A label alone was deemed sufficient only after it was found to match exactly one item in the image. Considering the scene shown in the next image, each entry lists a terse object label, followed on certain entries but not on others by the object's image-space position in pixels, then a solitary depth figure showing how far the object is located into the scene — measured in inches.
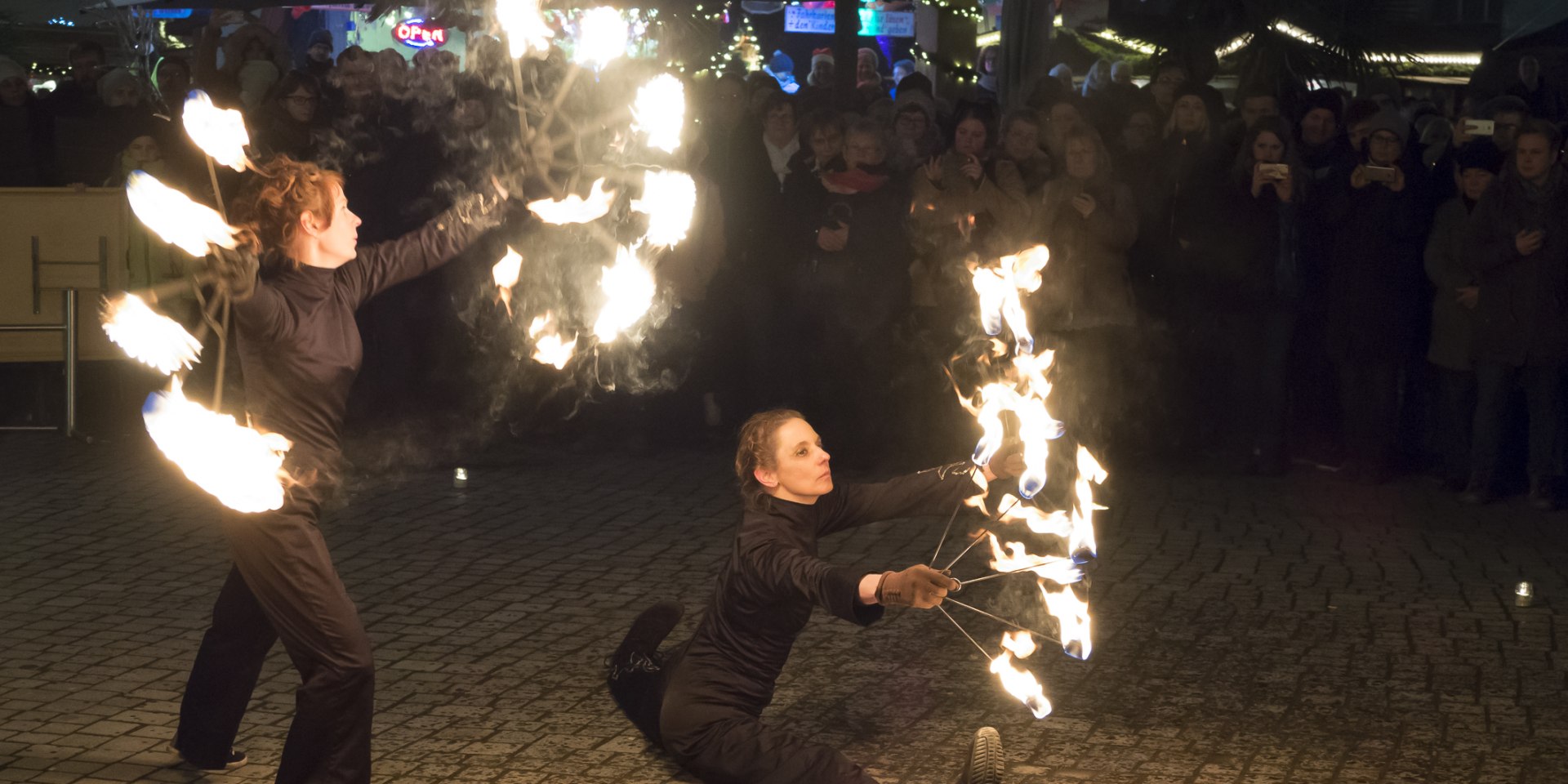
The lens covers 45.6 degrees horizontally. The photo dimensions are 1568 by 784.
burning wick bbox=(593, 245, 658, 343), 241.8
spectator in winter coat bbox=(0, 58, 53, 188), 507.5
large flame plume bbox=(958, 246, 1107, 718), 189.0
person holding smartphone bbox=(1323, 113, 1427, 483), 403.2
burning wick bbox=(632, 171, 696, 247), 265.9
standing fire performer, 187.3
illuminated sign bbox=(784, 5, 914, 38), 1384.1
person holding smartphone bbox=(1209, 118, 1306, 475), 406.3
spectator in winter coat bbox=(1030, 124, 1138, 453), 394.0
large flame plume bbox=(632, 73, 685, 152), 322.7
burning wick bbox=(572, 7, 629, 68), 314.7
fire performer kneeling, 190.9
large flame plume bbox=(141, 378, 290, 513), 177.3
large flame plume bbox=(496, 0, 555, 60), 267.6
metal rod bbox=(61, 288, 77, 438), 458.9
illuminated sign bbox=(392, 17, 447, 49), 1083.8
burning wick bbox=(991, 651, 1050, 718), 191.9
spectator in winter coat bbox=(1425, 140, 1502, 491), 394.9
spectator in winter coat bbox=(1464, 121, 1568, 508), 378.0
